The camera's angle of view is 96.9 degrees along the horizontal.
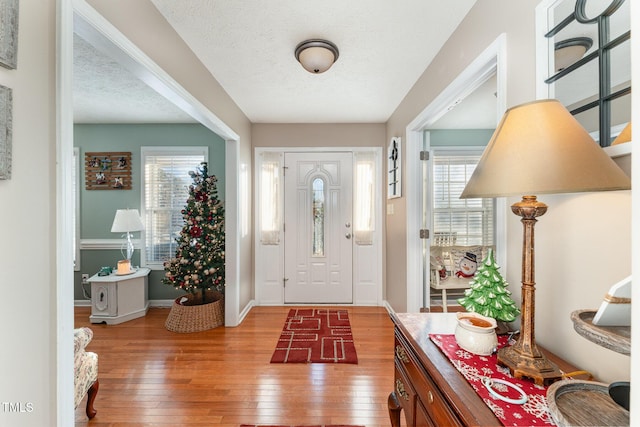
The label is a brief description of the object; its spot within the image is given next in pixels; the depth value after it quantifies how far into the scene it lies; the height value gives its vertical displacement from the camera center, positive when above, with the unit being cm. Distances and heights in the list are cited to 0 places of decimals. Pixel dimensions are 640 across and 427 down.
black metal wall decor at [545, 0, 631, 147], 86 +50
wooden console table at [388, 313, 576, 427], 77 -53
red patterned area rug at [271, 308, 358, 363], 256 -132
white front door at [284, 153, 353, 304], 405 -8
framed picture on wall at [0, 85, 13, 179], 87 +25
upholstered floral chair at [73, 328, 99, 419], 165 -98
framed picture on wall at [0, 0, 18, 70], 86 +55
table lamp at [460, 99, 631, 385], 71 +10
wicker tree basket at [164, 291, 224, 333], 314 -119
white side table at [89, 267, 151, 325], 339 -106
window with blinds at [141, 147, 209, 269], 400 +26
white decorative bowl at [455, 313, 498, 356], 100 -45
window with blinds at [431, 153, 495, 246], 434 +6
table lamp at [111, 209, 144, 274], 350 -16
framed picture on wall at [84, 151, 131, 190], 395 +58
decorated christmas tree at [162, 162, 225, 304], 327 -40
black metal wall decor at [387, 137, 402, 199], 320 +52
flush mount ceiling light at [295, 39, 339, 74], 207 +118
